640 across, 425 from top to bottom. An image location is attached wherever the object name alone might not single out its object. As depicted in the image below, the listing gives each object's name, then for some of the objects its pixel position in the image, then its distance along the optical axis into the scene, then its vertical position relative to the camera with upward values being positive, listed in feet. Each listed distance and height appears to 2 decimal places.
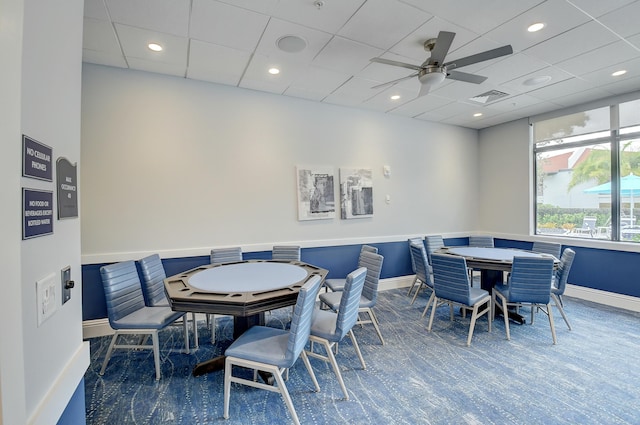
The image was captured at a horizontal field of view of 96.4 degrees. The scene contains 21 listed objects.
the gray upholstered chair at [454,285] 10.00 -2.70
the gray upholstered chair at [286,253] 12.66 -1.83
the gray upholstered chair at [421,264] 12.69 -2.44
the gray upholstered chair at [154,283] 9.52 -2.41
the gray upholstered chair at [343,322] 7.08 -2.89
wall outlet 2.66 -0.82
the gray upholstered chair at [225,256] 11.76 -1.82
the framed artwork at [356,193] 15.56 +1.04
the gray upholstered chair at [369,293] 9.54 -2.81
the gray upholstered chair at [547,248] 13.47 -1.84
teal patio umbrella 13.78 +1.10
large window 13.97 +1.96
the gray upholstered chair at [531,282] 9.78 -2.52
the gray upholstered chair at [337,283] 11.46 -2.99
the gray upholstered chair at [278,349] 6.10 -3.15
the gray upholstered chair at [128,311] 8.09 -3.01
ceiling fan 7.96 +4.53
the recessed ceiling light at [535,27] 8.64 +5.62
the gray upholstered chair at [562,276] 11.15 -2.64
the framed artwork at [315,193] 14.46 +0.95
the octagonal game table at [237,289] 6.72 -2.00
